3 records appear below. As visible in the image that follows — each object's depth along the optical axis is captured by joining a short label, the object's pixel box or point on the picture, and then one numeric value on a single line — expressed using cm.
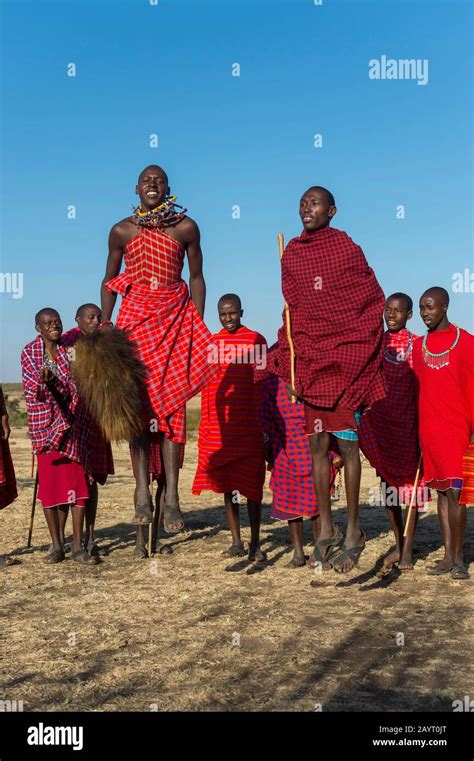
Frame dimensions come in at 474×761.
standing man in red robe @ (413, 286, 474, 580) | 795
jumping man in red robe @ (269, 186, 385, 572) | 693
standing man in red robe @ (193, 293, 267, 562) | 916
